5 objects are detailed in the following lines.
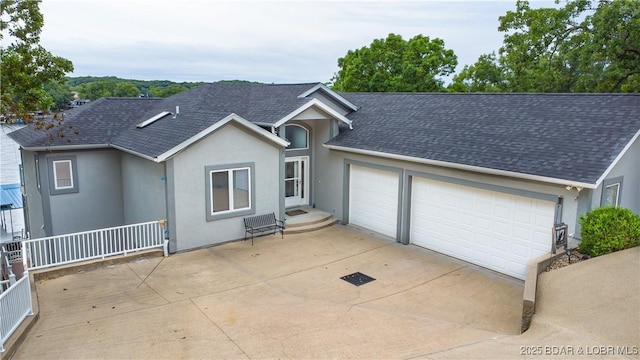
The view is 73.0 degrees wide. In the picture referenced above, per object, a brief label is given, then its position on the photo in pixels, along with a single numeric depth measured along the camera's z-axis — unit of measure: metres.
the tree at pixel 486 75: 30.16
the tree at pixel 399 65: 34.94
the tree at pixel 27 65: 10.29
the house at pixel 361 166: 10.62
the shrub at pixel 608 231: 9.03
